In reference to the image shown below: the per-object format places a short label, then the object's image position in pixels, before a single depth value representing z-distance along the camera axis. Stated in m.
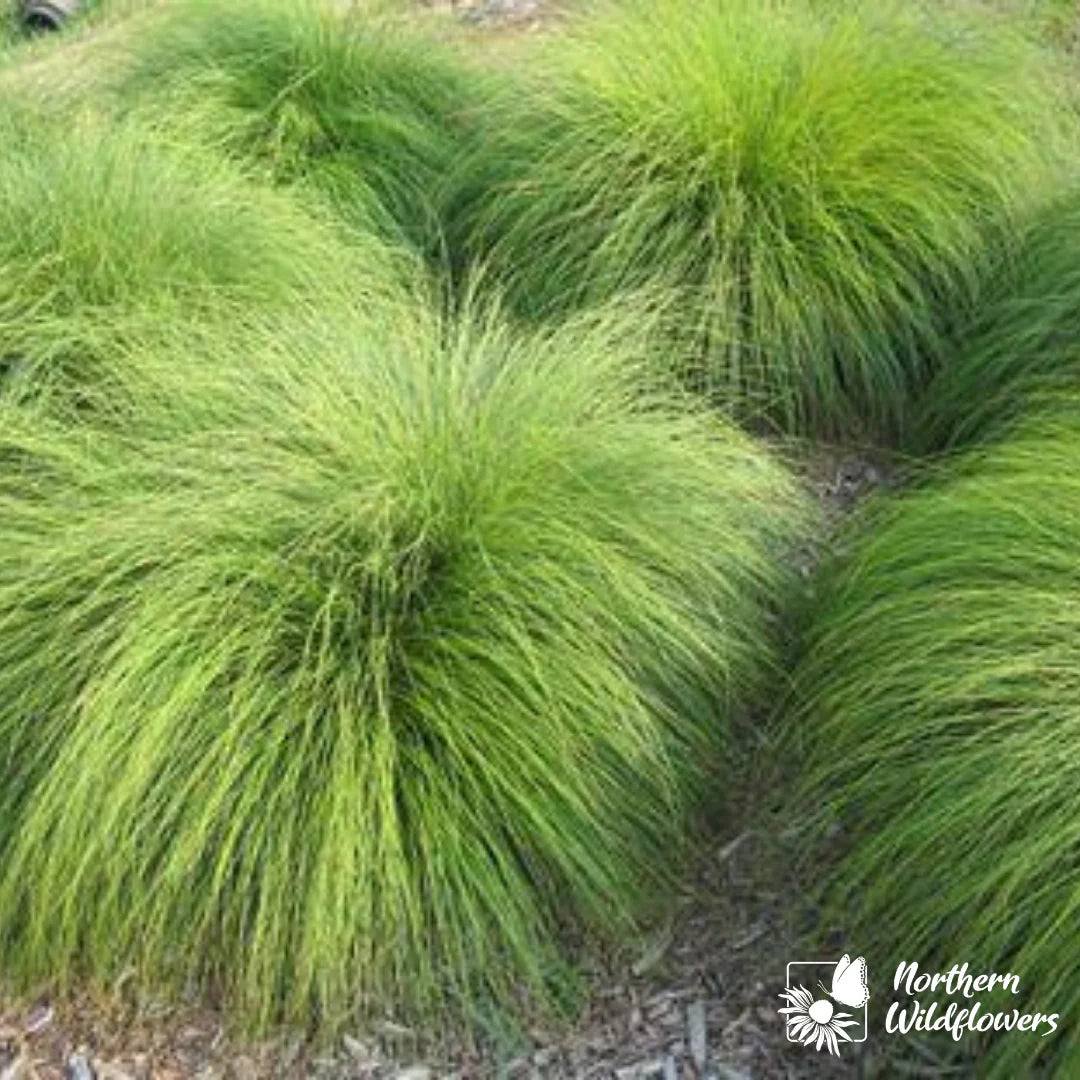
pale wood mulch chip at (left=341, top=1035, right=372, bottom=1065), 2.37
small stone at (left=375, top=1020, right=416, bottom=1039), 2.39
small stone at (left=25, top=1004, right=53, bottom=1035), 2.49
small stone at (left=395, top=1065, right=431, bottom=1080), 2.35
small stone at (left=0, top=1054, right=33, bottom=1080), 2.45
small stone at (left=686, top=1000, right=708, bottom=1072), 2.35
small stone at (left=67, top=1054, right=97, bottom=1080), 2.43
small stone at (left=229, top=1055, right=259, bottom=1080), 2.38
